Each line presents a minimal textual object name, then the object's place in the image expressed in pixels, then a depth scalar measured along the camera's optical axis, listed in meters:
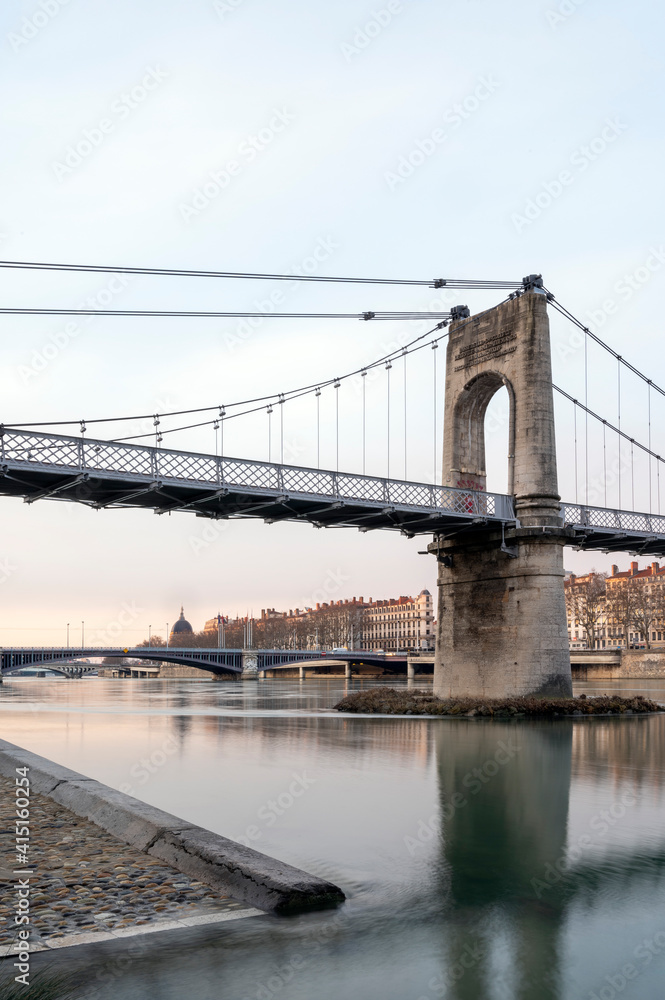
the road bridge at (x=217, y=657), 89.44
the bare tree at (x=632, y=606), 103.06
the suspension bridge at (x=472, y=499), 28.78
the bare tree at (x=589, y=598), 106.12
